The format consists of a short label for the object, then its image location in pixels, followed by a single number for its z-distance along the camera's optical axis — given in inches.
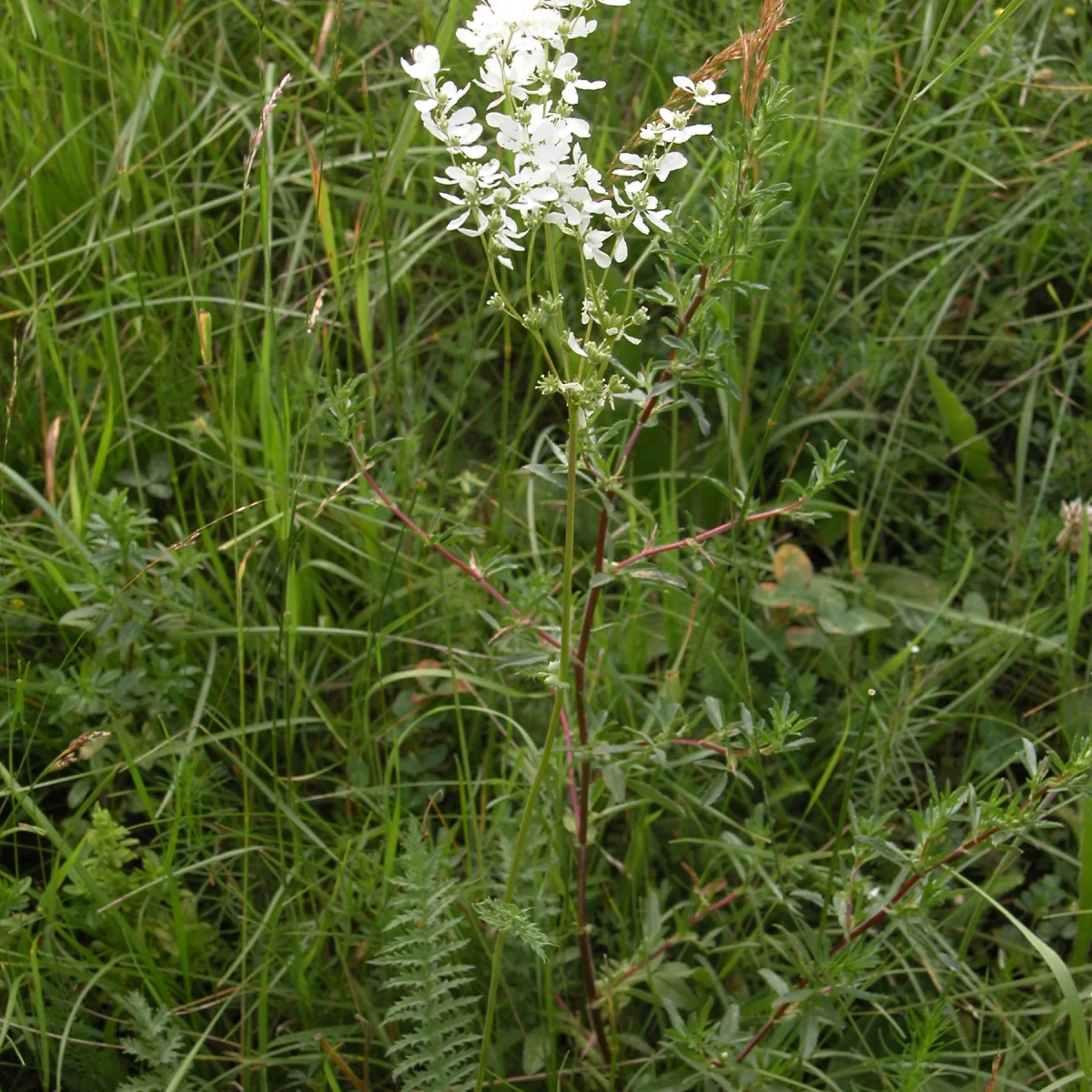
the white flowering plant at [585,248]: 21.5
